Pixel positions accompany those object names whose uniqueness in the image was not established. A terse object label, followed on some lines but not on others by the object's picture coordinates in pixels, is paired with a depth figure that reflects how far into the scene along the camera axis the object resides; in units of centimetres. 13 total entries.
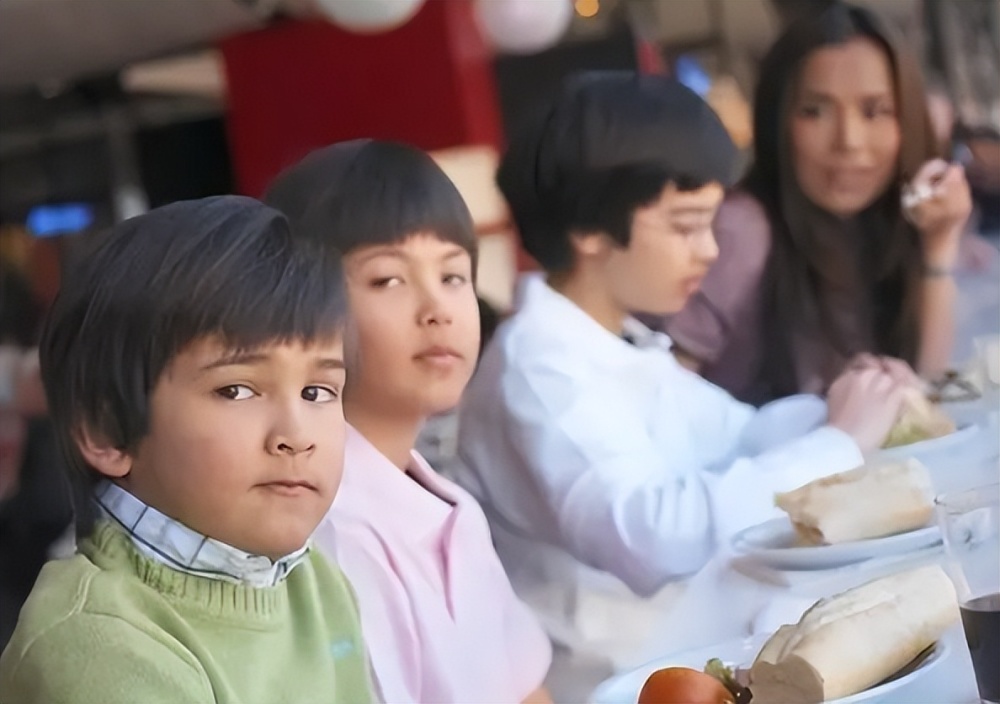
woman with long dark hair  215
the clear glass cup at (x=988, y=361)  218
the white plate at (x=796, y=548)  210
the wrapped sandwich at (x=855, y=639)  202
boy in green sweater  192
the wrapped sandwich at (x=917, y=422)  215
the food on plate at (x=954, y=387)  218
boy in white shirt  207
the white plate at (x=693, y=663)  205
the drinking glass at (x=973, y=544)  209
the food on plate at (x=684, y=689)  202
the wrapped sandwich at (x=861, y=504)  211
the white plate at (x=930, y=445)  215
